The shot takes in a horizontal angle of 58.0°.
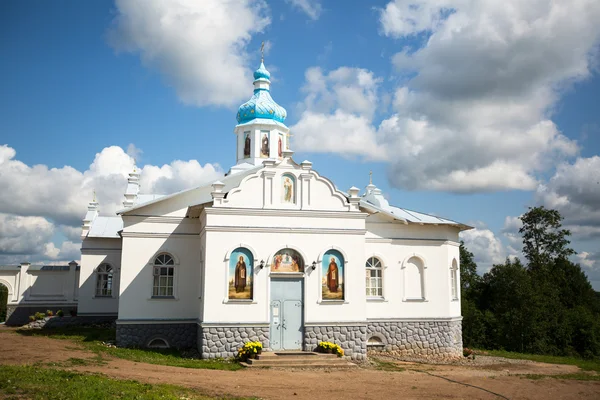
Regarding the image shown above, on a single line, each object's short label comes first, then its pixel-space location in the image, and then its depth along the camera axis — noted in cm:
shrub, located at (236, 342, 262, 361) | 1695
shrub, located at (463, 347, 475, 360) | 2207
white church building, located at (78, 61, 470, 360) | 1789
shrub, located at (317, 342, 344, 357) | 1770
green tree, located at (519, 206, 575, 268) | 3969
